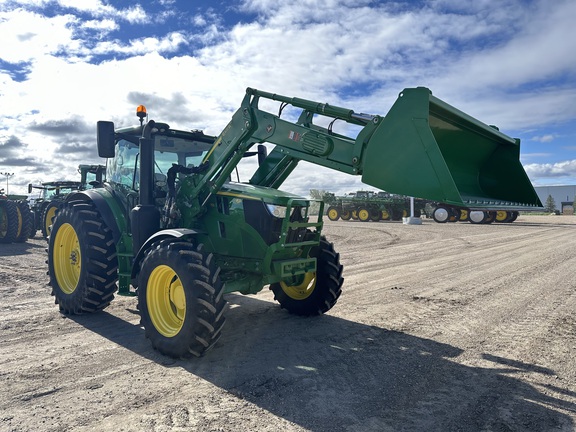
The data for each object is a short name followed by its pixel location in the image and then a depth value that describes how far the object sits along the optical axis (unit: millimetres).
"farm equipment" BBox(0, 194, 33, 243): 15641
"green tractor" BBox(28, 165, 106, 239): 13852
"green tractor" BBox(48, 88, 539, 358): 4328
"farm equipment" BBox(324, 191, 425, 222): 33562
